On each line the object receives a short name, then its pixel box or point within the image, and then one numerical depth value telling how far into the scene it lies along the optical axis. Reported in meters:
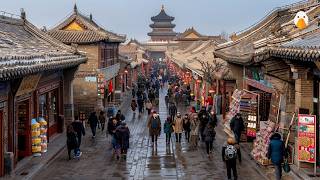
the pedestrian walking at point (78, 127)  20.52
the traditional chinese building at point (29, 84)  16.11
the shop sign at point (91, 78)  32.25
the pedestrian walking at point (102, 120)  26.55
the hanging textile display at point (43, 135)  20.13
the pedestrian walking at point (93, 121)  24.36
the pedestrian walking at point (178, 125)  22.77
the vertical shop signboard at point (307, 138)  14.88
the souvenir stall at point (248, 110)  20.39
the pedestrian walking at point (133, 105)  34.38
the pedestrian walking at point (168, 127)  22.41
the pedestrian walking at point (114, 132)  19.17
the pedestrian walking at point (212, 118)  21.06
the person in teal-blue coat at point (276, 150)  14.38
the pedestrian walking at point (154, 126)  21.72
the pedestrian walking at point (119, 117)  23.98
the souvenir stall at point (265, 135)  16.91
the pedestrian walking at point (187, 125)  23.09
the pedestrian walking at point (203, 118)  22.19
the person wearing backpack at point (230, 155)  14.82
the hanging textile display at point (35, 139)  19.58
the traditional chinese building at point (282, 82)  15.30
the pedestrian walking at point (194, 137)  21.61
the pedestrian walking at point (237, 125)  19.84
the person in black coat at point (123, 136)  19.06
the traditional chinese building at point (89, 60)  32.28
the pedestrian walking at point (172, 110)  29.41
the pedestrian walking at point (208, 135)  19.22
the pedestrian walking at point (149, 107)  32.53
